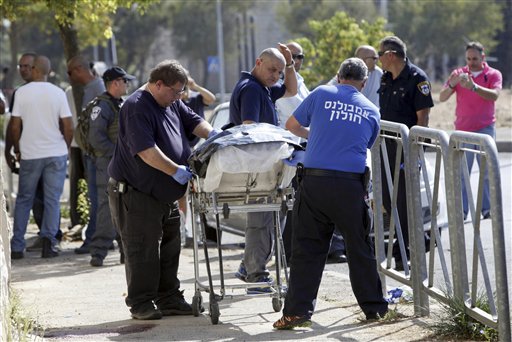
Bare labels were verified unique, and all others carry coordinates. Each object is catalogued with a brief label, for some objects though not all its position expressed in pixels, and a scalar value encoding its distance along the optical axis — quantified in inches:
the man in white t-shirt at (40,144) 855.7
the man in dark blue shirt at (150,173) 558.3
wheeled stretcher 531.8
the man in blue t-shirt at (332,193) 534.6
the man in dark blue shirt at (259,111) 631.8
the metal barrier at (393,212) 566.6
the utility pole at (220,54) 3756.2
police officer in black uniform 719.1
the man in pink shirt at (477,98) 972.6
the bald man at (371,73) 804.3
